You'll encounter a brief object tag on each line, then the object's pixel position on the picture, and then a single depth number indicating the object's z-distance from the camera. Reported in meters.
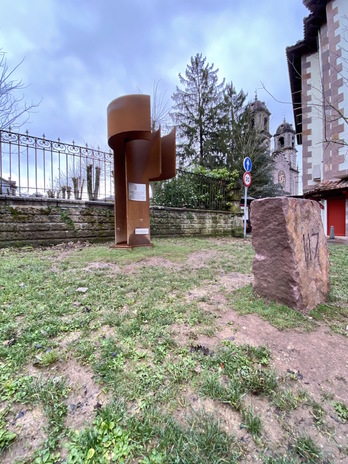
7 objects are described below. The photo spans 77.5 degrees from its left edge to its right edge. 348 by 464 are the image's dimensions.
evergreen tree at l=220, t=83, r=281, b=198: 15.80
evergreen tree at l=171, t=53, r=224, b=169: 16.83
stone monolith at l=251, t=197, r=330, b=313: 1.98
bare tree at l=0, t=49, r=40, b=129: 5.97
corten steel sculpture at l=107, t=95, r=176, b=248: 4.50
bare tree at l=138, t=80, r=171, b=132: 9.66
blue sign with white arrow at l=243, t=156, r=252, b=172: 7.68
